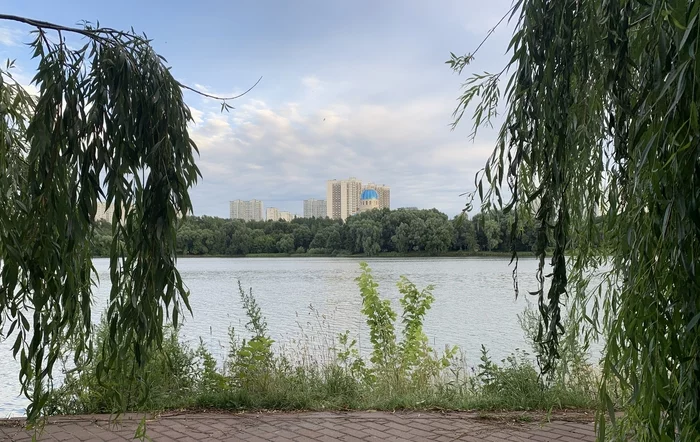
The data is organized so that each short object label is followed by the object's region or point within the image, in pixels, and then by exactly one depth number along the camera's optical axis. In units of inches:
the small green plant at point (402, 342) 269.4
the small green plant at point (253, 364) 244.7
